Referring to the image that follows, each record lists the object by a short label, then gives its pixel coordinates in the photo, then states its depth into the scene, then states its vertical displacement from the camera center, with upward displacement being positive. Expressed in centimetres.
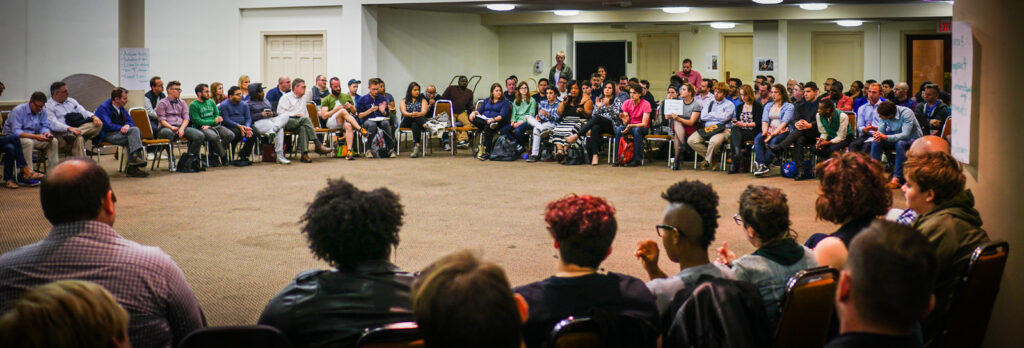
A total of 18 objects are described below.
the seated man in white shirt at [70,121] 995 +33
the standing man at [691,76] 1578 +132
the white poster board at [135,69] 1153 +105
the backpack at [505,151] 1276 +1
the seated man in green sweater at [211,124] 1138 +35
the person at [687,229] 298 -25
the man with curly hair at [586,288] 240 -37
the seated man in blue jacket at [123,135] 1034 +19
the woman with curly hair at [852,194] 325 -15
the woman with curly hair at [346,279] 240 -35
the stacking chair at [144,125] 1059 +31
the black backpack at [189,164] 1095 -15
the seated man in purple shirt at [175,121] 1090 +36
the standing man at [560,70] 1658 +149
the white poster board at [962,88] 402 +28
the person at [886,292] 177 -27
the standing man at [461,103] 1512 +81
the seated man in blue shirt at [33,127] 956 +26
